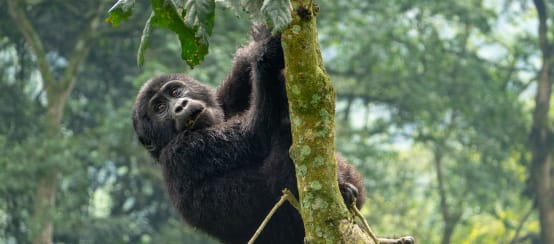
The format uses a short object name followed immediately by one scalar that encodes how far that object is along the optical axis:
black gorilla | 10.37
